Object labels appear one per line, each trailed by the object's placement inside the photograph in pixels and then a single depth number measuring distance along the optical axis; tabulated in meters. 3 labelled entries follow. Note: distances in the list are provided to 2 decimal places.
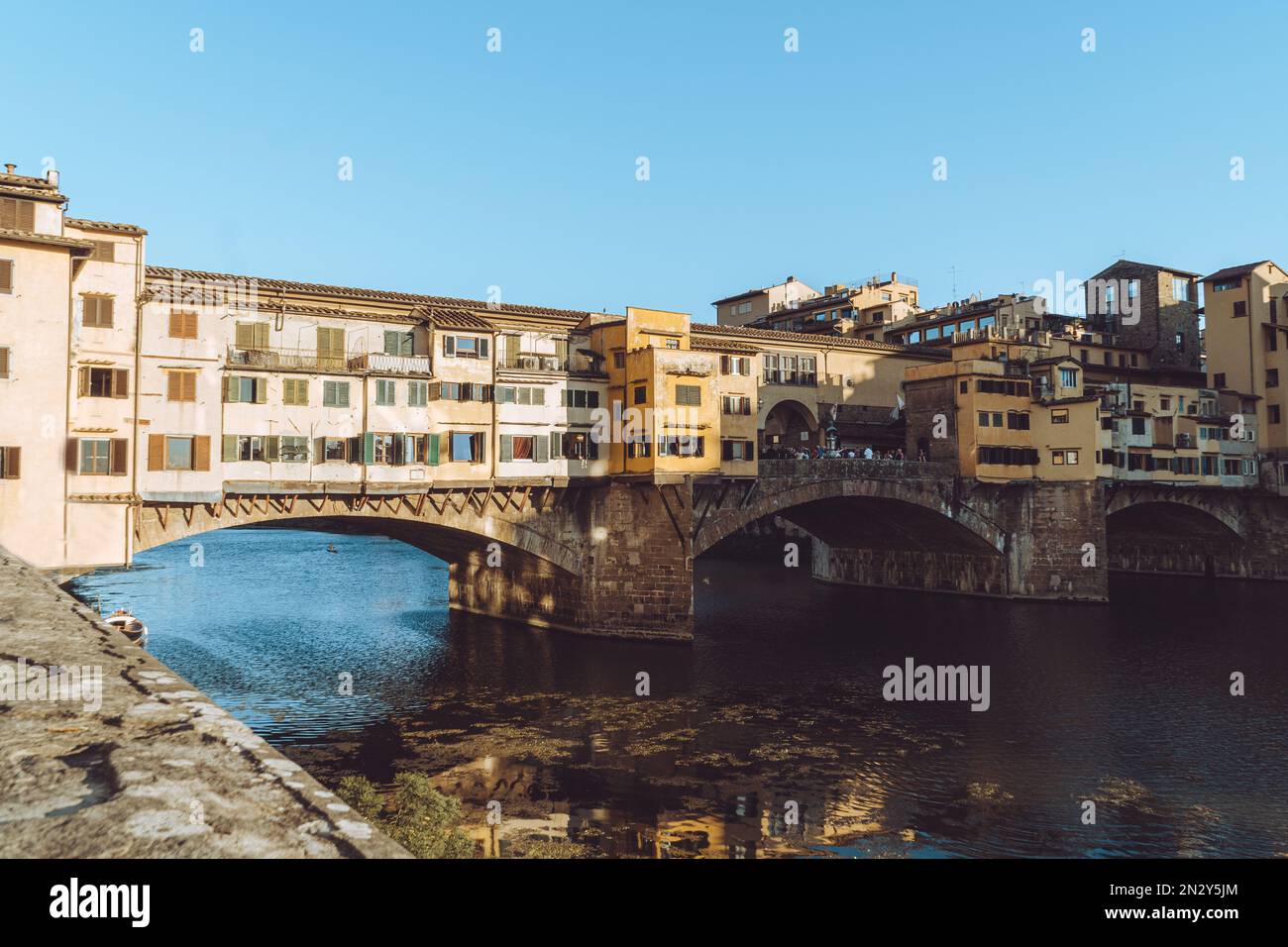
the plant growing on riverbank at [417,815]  19.97
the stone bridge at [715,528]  46.28
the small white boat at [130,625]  39.78
